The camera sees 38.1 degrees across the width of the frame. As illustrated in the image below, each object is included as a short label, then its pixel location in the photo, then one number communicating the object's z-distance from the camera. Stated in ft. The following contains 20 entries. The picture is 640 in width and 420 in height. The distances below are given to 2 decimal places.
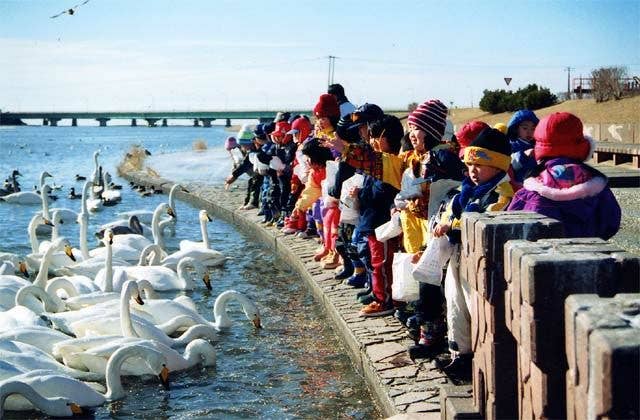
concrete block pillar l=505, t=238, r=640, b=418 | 10.25
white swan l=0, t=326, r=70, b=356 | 23.68
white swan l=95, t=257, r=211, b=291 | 34.76
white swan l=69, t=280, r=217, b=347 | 24.27
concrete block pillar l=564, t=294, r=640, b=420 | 7.56
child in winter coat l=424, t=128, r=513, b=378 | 17.25
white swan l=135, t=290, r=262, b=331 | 27.30
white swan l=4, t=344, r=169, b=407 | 20.42
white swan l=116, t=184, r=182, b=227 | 56.34
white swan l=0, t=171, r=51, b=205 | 74.64
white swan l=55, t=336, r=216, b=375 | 23.06
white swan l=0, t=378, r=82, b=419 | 19.48
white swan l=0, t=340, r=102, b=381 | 21.66
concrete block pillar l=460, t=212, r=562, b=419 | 12.78
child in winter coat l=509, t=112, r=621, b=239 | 15.90
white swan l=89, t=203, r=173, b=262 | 41.52
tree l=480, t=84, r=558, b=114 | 136.36
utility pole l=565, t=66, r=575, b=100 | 154.51
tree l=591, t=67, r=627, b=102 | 119.55
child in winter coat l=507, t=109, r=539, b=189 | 23.13
